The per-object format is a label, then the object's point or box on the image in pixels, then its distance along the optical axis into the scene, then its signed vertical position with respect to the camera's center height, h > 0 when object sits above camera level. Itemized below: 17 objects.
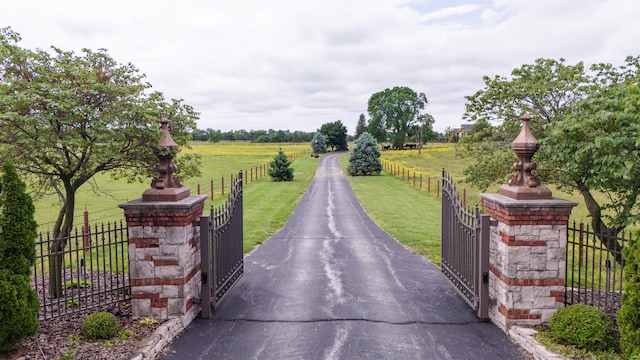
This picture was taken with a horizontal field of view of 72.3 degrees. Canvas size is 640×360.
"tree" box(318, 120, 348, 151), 107.50 +5.13
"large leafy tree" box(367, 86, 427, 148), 71.12 +7.29
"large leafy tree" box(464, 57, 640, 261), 6.78 +0.44
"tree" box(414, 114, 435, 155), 72.19 +5.19
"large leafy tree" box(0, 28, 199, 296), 6.62 +0.62
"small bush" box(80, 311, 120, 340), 6.00 -2.36
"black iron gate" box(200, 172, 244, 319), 7.43 -1.75
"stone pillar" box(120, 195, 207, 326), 6.80 -1.61
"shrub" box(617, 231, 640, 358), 5.06 -1.79
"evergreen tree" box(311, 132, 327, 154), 94.94 +2.18
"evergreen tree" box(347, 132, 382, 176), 43.69 -0.54
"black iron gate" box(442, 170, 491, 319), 7.25 -1.74
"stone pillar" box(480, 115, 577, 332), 6.57 -1.53
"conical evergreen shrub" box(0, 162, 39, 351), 5.19 -1.28
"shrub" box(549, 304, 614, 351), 5.64 -2.31
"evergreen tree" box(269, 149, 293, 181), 36.69 -1.16
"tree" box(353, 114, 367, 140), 122.14 +8.63
